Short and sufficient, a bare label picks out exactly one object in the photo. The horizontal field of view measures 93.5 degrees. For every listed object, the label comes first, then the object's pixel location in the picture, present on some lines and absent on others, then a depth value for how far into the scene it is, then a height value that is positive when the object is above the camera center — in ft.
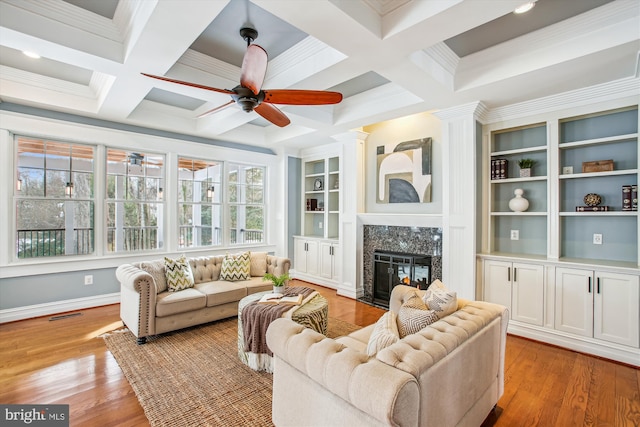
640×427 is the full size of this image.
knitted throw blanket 8.72 -3.19
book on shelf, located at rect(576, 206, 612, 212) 10.32 +0.20
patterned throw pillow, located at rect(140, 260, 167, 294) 11.58 -2.32
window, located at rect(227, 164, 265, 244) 19.45 +0.72
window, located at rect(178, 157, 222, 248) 17.38 +0.61
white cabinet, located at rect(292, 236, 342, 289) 18.48 -3.06
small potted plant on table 10.28 -2.37
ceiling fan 6.87 +3.08
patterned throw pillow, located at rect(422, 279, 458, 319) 6.49 -1.94
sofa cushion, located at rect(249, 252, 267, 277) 14.46 -2.49
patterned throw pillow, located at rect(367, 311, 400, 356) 5.26 -2.25
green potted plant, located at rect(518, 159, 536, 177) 11.96 +1.91
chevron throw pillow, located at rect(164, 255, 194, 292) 11.83 -2.45
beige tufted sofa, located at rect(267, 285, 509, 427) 4.03 -2.50
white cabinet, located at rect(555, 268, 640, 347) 9.34 -2.99
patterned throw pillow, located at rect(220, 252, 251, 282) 13.61 -2.48
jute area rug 6.81 -4.52
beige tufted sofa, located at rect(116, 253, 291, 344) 10.32 -3.14
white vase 12.05 +0.44
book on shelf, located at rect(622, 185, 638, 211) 9.87 +0.53
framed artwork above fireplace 14.67 +2.11
